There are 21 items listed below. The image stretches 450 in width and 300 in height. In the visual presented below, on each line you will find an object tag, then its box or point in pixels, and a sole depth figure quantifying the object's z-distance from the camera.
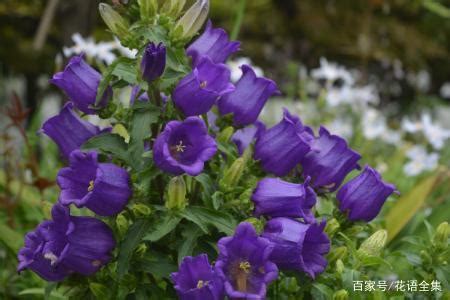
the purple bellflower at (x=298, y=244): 1.00
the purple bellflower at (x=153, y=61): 0.99
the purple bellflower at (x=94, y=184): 0.99
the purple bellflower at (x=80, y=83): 1.03
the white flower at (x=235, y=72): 1.80
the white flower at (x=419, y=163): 2.04
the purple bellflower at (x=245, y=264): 0.96
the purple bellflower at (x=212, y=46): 1.09
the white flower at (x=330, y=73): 3.67
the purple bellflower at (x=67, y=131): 1.06
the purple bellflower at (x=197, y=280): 0.96
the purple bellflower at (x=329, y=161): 1.09
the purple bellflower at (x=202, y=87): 1.01
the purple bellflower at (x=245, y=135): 1.12
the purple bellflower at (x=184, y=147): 0.99
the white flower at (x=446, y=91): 5.88
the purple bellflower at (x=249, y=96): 1.08
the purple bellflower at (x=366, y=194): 1.07
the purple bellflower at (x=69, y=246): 1.01
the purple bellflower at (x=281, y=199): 1.02
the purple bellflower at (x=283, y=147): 1.06
